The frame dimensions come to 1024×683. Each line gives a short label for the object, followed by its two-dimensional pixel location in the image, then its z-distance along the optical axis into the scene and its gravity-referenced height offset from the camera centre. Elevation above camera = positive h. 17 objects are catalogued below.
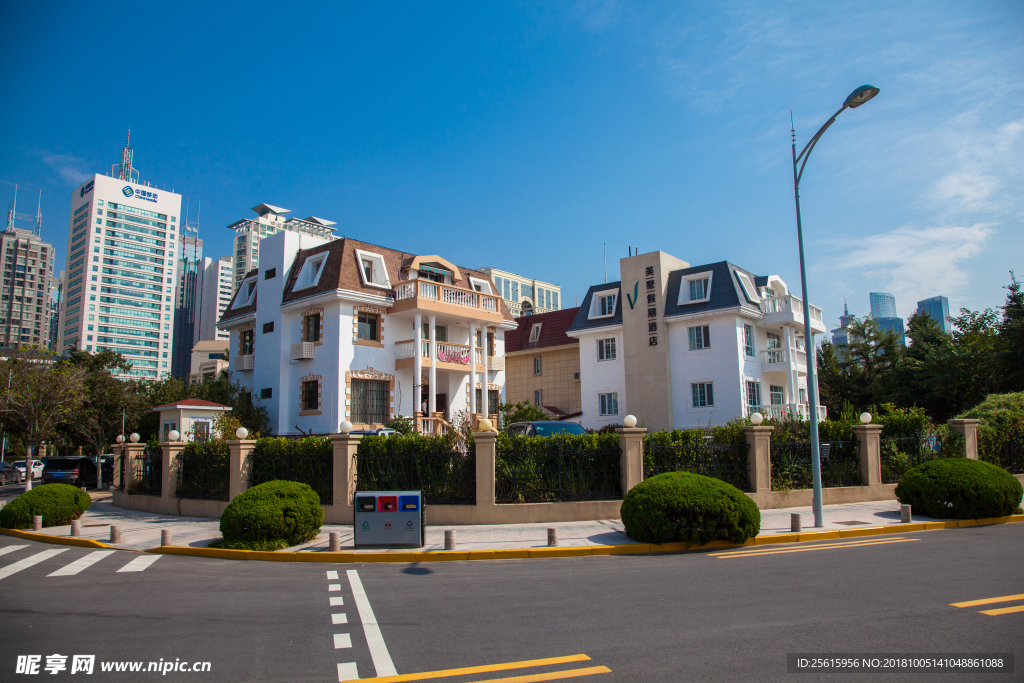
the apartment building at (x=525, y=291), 138.25 +33.96
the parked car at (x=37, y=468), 30.36 -1.31
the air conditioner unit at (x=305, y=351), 27.25 +3.75
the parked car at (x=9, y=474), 35.81 -1.88
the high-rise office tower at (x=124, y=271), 136.62 +37.96
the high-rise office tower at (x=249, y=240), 164.88 +54.67
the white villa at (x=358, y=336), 26.69 +4.62
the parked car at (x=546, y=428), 18.56 +0.22
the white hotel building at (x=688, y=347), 31.11 +4.54
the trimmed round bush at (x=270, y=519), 12.27 -1.57
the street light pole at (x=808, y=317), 12.70 +2.63
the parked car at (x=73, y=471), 27.64 -1.36
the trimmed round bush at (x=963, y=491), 13.86 -1.33
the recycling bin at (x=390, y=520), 12.17 -1.59
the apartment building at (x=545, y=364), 38.16 +4.46
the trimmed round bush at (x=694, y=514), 11.45 -1.47
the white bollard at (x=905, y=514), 13.76 -1.81
